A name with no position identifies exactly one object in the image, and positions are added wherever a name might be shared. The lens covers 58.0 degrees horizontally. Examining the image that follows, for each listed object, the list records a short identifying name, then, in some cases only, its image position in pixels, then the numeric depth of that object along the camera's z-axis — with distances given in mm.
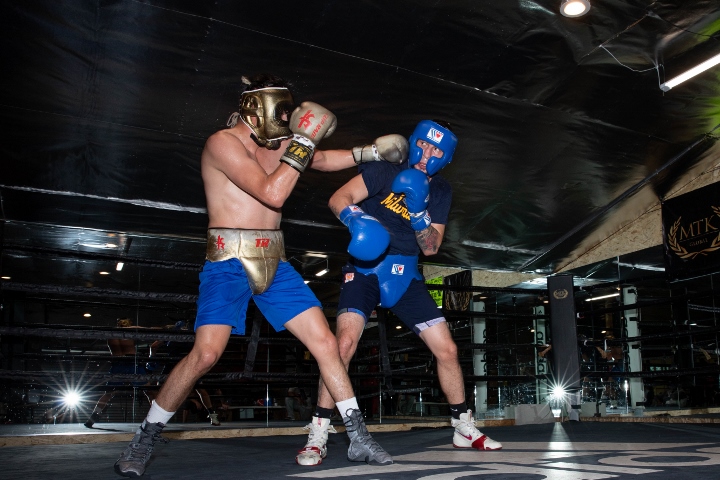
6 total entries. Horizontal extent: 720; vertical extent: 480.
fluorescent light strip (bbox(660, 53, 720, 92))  4293
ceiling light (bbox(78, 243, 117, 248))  6098
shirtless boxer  2188
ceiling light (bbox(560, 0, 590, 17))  3566
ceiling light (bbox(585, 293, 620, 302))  7759
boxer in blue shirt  2758
